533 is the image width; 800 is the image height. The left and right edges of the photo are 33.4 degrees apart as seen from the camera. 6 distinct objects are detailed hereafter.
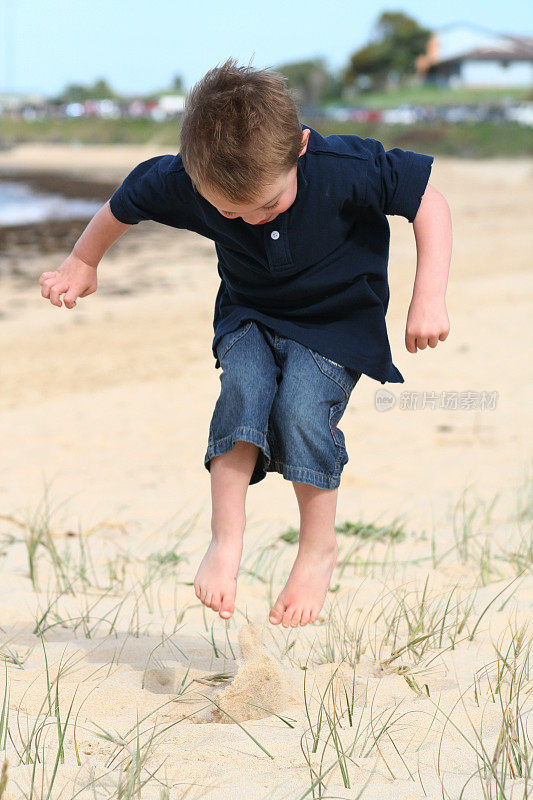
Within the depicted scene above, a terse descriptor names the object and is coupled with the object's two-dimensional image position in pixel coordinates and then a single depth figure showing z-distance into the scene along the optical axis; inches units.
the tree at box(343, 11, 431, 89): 2778.1
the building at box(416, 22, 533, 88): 2736.2
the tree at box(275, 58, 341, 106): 2709.2
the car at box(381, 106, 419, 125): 1756.9
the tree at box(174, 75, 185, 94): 3683.6
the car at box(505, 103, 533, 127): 1724.9
